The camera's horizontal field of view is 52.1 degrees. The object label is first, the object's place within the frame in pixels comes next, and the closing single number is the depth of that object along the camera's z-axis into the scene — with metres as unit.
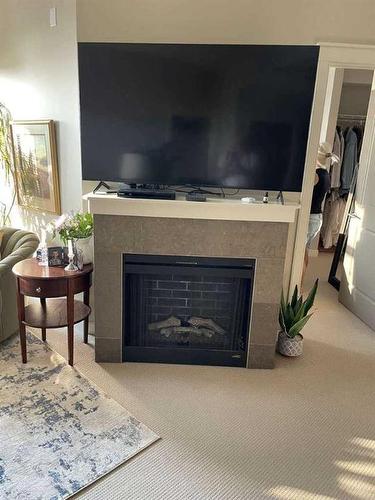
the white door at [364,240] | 3.24
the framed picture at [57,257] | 2.57
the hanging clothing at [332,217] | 5.27
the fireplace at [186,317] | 2.59
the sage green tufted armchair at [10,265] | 2.65
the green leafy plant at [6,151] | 3.46
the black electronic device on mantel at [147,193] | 2.40
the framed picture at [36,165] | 3.07
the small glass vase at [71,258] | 2.52
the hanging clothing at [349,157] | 5.00
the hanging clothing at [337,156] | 4.98
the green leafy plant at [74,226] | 2.57
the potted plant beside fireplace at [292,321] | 2.77
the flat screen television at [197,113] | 2.30
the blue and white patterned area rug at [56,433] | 1.71
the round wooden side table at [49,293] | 2.38
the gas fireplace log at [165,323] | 2.69
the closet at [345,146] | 5.01
